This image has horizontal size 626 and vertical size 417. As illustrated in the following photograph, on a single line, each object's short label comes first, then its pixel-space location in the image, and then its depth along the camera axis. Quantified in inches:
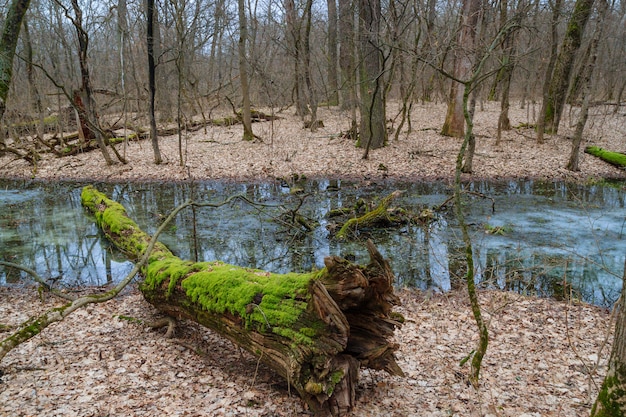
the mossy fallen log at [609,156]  606.9
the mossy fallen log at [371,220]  385.1
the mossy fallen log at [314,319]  146.0
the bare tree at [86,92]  561.6
